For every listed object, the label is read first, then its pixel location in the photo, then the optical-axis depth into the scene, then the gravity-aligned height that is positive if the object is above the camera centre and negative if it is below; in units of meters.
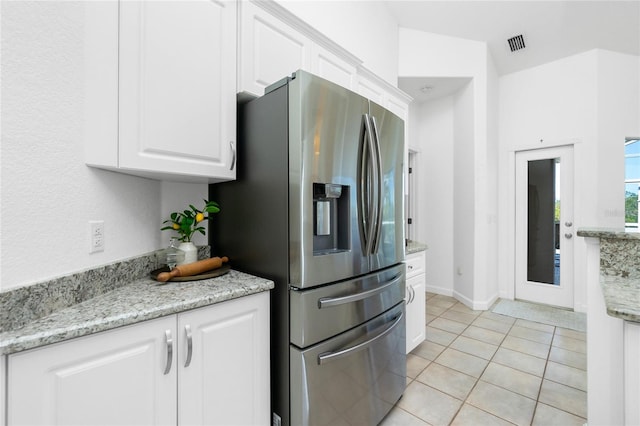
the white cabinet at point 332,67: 1.98 +1.06
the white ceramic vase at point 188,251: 1.48 -0.20
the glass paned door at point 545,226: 3.79 -0.18
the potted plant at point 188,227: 1.49 -0.08
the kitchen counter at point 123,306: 0.78 -0.32
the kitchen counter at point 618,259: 1.18 -0.21
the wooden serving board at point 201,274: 1.32 -0.30
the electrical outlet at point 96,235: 1.16 -0.09
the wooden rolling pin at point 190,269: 1.30 -0.27
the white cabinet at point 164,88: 1.10 +0.53
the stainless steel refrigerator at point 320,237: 1.27 -0.13
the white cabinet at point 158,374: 0.78 -0.53
